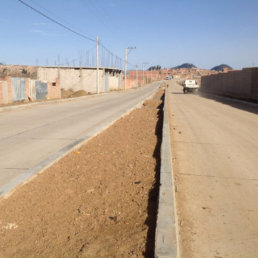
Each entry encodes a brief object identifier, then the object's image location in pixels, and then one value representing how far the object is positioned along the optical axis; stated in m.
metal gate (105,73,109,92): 60.53
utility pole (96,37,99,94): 41.16
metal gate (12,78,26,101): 24.03
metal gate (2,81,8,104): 22.54
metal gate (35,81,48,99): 28.59
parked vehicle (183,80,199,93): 45.76
